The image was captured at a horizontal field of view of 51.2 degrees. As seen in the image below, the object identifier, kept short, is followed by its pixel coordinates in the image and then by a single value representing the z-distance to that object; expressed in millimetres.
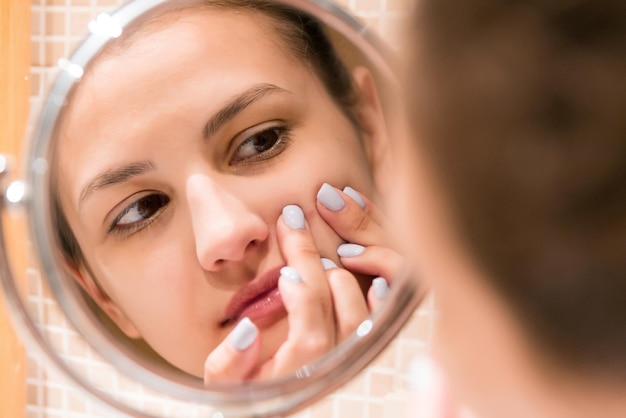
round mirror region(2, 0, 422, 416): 537
